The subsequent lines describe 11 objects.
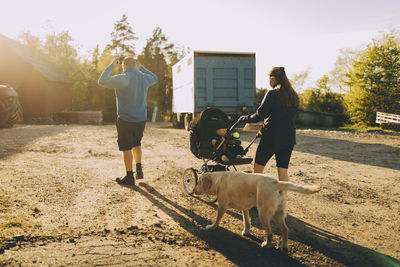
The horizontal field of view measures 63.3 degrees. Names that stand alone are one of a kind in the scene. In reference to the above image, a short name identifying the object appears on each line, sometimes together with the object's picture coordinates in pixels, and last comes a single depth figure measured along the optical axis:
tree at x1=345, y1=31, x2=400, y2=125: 21.72
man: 5.99
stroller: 4.96
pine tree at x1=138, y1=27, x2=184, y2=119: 40.53
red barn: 30.20
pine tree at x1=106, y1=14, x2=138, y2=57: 50.45
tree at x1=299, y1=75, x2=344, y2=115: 30.50
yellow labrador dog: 3.28
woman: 4.35
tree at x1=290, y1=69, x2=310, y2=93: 46.16
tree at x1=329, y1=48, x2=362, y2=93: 41.58
